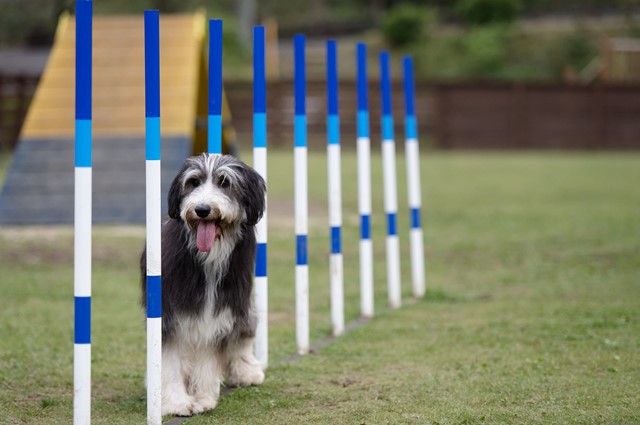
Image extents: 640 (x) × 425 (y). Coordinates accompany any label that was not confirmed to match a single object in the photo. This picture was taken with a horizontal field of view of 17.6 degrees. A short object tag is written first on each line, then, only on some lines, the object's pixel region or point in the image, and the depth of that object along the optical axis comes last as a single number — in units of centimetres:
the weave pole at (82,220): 902
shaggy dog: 1014
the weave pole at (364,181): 1631
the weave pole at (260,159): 1273
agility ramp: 2804
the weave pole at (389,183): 1759
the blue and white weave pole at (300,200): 1376
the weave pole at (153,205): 961
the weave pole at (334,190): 1493
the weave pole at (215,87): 1174
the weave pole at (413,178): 1884
